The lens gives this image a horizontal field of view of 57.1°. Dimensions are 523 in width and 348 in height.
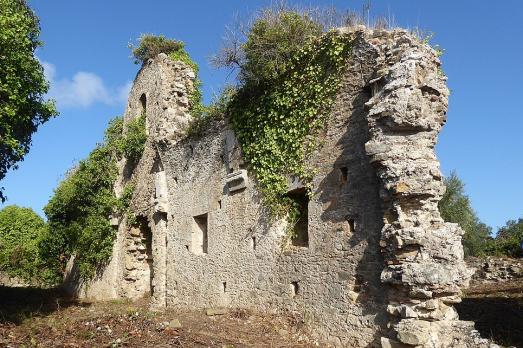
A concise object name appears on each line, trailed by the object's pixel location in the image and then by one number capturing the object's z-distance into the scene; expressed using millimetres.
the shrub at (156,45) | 15281
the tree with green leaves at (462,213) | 25656
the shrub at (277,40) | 9250
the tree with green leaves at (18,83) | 9867
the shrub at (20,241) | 18688
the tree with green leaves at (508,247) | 20781
